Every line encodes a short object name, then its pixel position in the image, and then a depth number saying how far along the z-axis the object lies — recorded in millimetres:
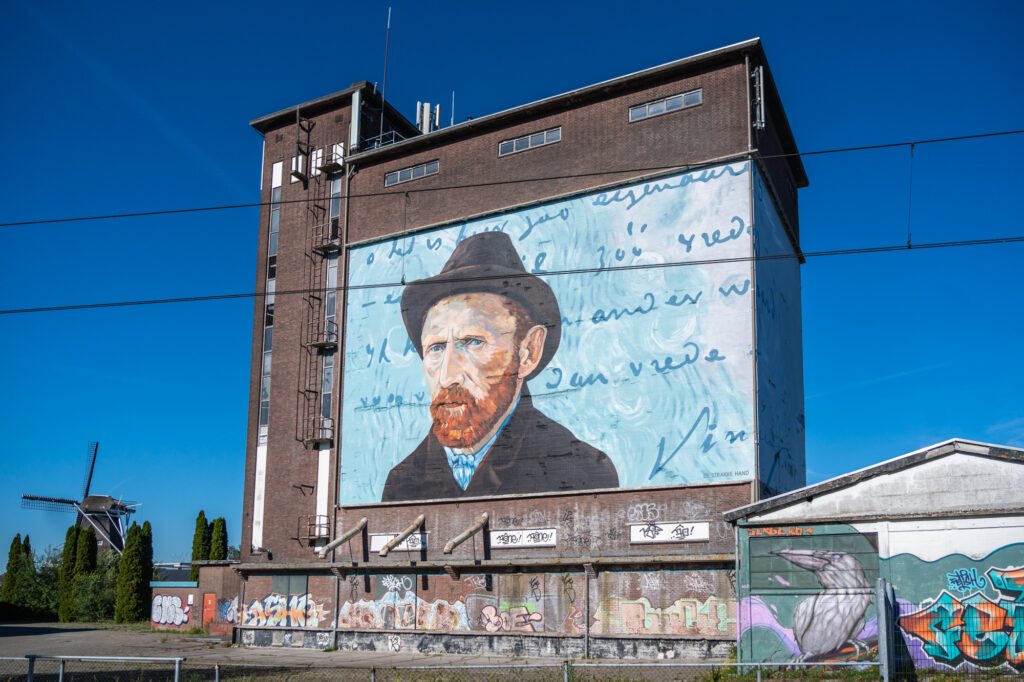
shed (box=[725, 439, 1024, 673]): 19047
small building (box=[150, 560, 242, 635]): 38500
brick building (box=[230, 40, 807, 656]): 27766
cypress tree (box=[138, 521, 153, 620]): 56125
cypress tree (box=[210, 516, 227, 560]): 65438
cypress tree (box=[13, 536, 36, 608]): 64250
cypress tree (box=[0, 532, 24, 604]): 64875
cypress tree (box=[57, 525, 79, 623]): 60125
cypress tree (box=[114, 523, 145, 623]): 55062
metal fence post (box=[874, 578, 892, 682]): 15711
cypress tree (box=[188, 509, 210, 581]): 64512
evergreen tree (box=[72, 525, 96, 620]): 60656
